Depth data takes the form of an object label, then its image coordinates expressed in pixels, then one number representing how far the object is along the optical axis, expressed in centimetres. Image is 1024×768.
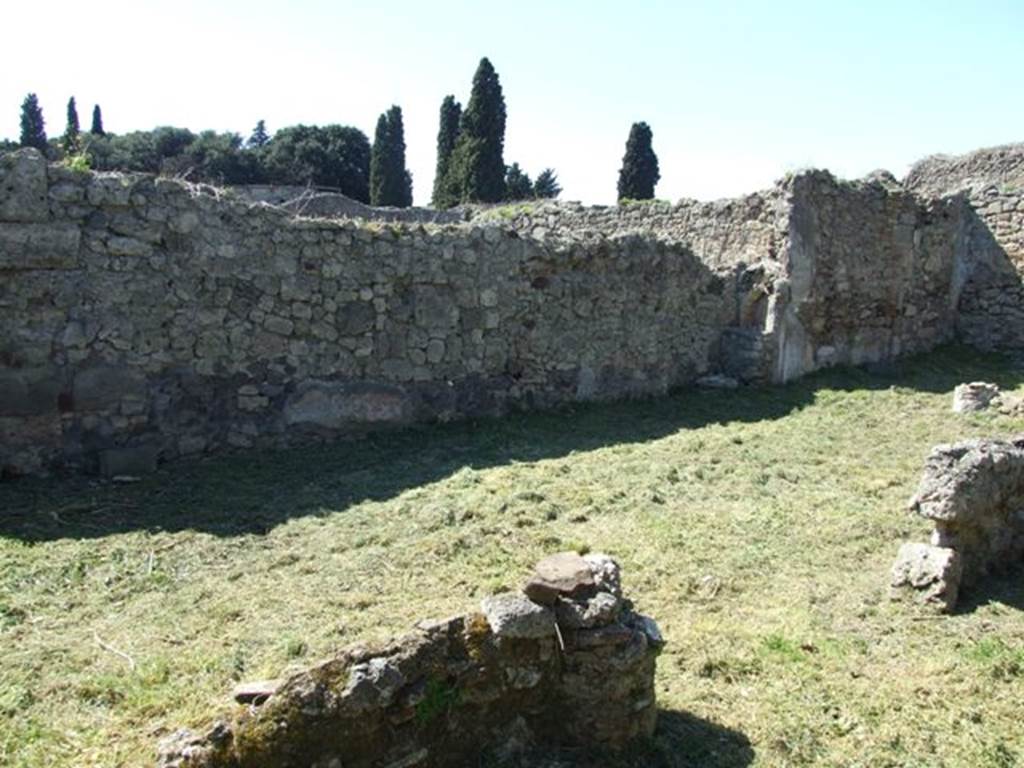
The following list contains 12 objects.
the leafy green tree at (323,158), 3772
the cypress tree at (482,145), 2955
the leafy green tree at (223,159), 3632
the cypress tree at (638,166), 3072
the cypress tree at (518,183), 3616
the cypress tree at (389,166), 3575
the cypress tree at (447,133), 3391
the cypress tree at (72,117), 3957
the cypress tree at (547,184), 3975
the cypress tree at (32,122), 3959
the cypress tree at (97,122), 4242
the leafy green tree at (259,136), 4539
